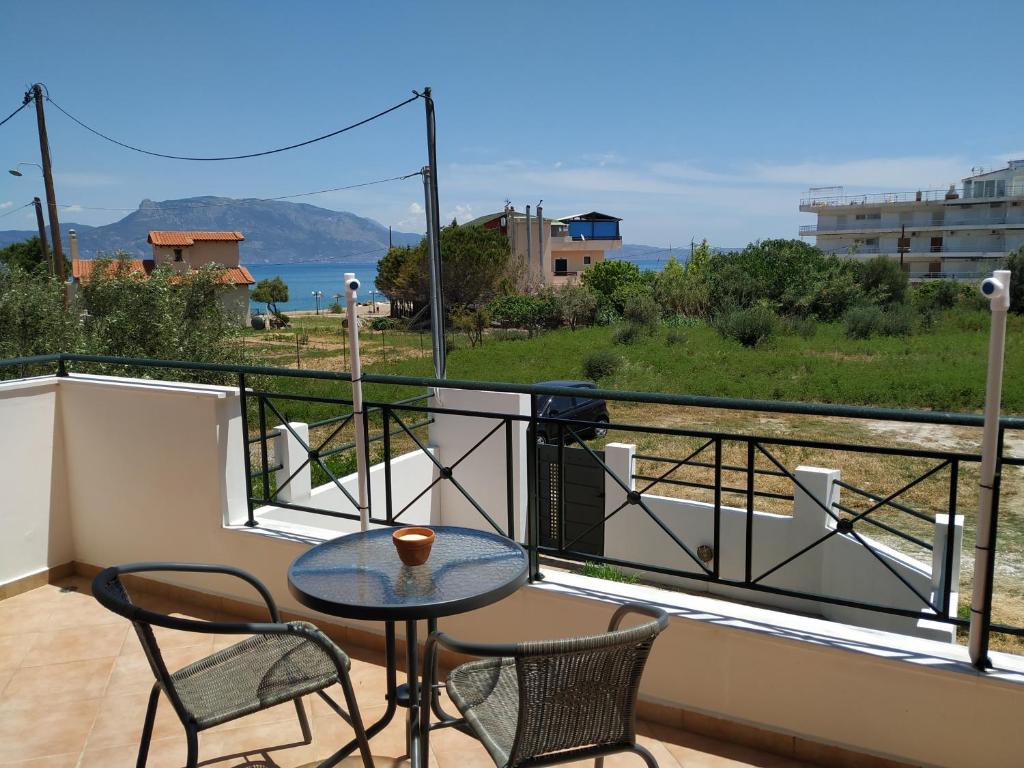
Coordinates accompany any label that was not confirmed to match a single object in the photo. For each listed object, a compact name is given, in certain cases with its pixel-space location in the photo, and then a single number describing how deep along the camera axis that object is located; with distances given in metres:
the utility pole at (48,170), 15.80
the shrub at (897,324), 26.28
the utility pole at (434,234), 11.96
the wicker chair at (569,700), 1.47
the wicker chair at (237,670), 1.71
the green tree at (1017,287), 29.87
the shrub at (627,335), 25.25
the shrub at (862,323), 26.06
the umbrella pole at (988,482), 1.78
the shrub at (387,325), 38.97
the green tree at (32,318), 10.33
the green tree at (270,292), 55.50
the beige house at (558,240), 48.53
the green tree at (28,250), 36.41
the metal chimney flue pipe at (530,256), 46.59
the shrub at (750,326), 24.17
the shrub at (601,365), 19.97
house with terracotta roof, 36.69
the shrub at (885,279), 33.47
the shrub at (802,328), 26.45
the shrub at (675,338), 24.50
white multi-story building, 58.25
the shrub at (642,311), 28.94
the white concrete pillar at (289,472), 6.98
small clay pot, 2.01
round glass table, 1.80
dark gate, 9.55
